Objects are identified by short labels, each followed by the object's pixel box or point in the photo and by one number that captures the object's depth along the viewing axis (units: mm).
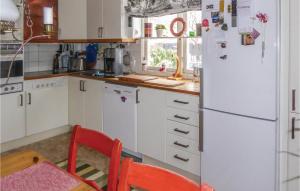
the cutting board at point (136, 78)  3069
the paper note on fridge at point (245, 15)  1975
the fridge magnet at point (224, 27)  2121
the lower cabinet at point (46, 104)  3535
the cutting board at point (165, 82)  2799
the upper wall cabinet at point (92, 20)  3402
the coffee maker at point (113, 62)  3586
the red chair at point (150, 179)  990
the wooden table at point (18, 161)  1277
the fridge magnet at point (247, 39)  1970
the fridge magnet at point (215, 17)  2179
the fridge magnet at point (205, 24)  2262
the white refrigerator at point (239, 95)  1935
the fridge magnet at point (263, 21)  1906
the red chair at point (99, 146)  1274
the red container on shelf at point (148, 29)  3392
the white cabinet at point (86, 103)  3490
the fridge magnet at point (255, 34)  1944
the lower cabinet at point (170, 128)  2547
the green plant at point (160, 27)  3251
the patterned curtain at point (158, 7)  2910
